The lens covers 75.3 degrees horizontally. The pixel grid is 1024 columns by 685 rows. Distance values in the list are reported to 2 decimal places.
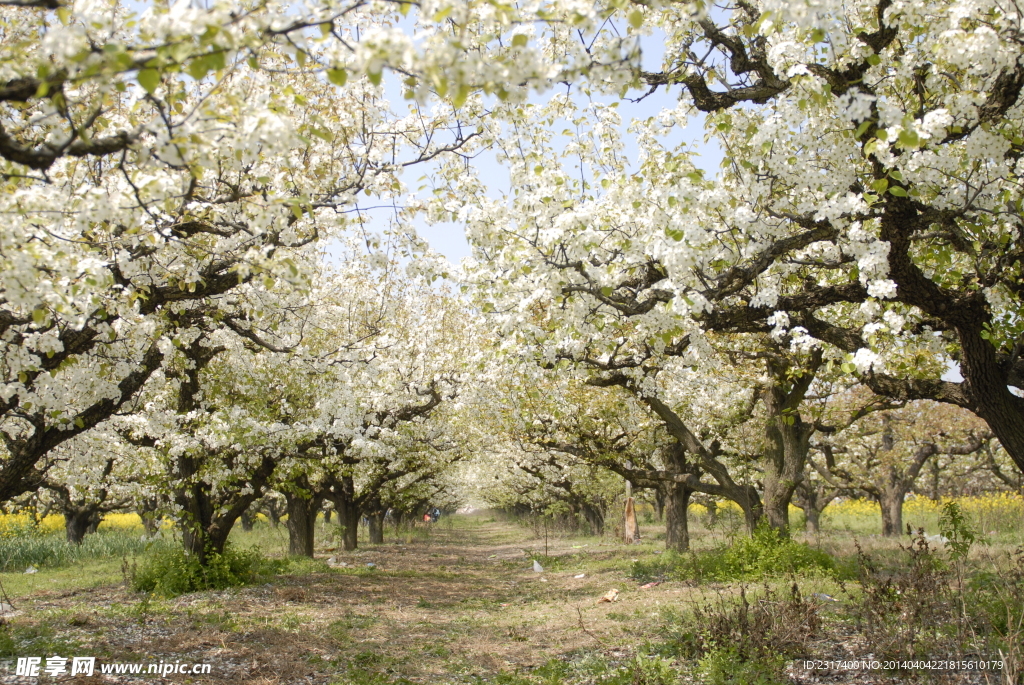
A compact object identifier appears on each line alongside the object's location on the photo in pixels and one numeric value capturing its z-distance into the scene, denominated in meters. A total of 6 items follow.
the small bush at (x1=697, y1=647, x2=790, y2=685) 5.95
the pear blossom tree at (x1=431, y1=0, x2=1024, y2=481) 5.86
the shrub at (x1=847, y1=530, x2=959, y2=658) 6.21
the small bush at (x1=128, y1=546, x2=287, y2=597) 13.11
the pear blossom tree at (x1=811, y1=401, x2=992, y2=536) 24.00
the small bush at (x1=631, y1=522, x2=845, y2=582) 12.81
